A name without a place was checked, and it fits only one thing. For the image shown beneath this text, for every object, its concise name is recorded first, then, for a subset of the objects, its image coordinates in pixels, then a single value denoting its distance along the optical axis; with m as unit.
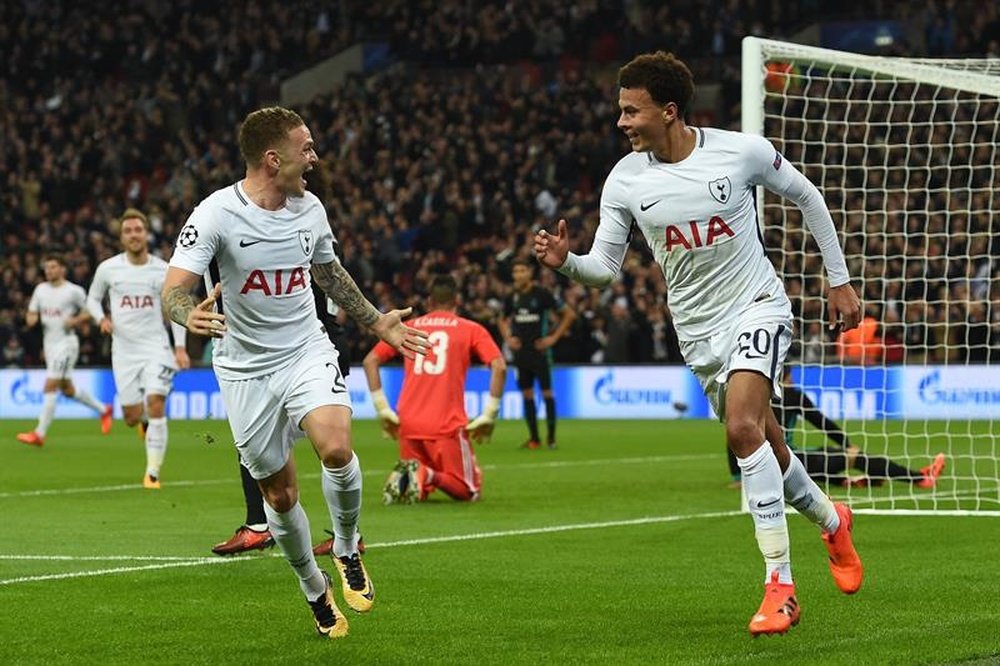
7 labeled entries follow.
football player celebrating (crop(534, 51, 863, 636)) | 7.51
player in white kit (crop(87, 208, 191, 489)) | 16.11
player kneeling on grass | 13.83
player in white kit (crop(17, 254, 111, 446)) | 22.70
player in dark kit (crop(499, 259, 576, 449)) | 22.14
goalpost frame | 12.51
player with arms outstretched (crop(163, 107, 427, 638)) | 7.34
